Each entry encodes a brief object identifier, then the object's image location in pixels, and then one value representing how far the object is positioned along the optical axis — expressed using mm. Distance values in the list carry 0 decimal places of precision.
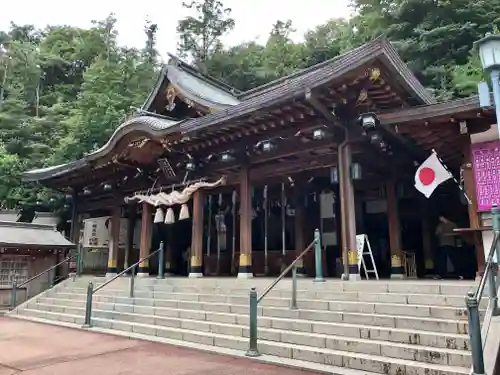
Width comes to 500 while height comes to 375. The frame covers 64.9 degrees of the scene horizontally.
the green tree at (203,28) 36281
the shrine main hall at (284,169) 7680
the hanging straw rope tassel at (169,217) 11547
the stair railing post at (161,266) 10070
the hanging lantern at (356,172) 8156
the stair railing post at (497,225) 5316
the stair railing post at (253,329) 5609
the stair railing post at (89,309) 8617
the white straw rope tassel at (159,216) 11891
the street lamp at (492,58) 5180
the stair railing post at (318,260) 7227
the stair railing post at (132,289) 9462
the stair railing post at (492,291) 4703
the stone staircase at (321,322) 4746
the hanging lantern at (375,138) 8198
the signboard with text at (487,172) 7043
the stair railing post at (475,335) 3742
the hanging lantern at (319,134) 8352
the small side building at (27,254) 12711
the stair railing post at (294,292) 6621
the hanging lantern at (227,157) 10156
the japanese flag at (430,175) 7914
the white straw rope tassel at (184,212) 11075
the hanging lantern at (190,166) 11055
